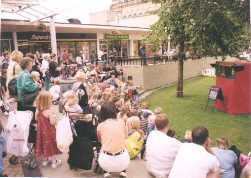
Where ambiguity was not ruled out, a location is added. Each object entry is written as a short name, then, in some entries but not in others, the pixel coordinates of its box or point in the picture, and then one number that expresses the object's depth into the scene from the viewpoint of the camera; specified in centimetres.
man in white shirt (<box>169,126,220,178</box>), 289
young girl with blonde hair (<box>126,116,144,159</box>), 435
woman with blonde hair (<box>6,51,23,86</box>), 508
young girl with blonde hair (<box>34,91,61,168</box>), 393
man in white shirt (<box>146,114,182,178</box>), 343
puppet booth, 794
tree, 824
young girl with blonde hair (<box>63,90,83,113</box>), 452
